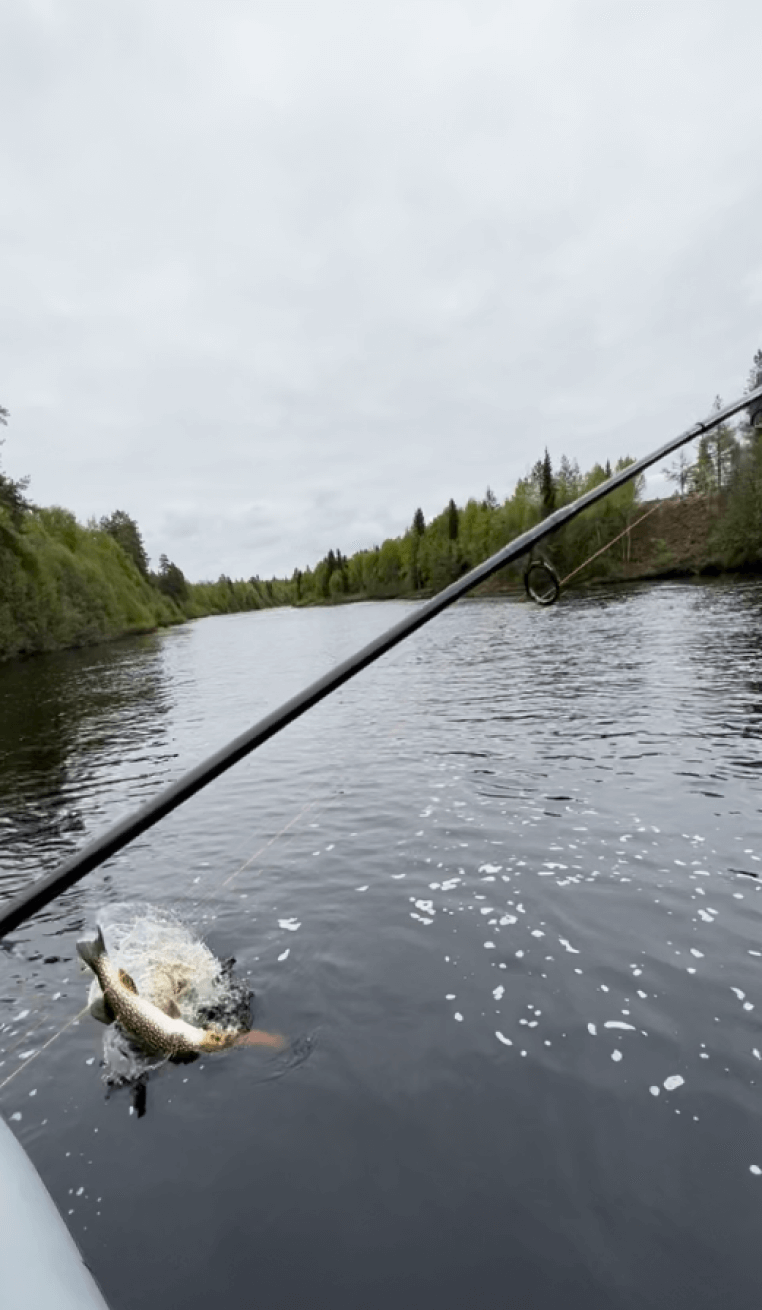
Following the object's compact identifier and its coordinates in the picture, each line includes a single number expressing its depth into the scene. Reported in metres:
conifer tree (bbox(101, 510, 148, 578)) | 166.38
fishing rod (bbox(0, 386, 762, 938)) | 2.53
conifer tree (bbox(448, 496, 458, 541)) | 161.50
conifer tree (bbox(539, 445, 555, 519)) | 124.19
